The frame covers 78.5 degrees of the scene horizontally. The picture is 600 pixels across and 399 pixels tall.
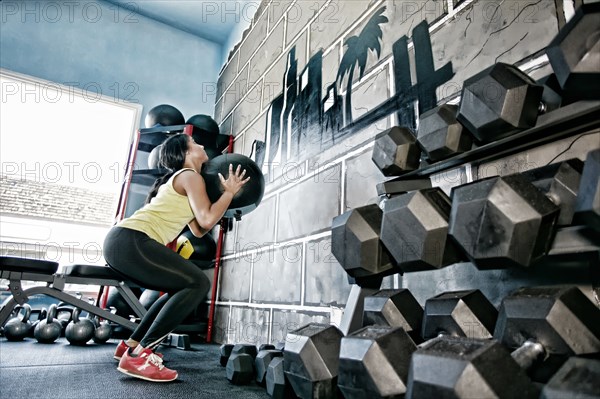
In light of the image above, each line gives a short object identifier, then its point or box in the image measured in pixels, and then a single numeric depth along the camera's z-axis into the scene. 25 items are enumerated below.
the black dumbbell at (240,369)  1.12
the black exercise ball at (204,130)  2.84
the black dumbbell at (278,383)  0.87
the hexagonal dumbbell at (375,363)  0.53
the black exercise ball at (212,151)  2.88
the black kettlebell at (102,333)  2.18
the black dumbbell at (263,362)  1.06
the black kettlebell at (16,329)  2.14
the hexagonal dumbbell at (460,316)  0.64
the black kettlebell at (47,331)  2.11
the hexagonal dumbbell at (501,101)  0.60
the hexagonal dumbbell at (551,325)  0.50
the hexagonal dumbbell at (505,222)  0.51
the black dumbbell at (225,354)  1.45
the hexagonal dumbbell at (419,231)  0.61
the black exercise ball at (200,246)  2.53
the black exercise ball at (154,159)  2.80
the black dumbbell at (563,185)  0.58
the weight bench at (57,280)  1.71
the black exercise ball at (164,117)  2.97
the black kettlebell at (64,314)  2.41
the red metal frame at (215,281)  2.45
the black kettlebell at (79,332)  2.04
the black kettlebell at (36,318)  2.30
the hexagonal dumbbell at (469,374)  0.40
